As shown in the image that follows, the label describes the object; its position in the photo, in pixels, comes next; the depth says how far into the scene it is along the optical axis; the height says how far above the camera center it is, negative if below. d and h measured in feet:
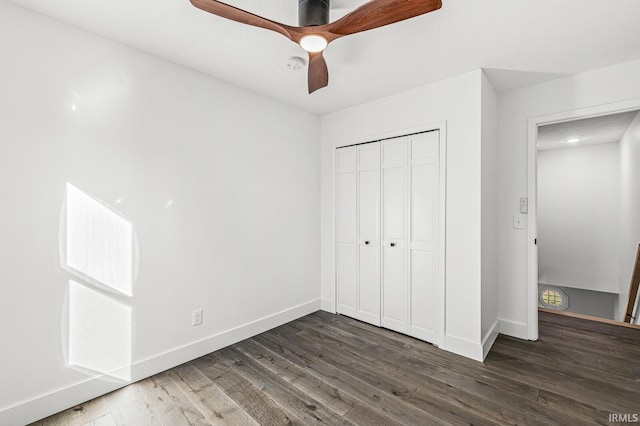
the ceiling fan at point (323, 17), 4.32 +3.08
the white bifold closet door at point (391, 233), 9.21 -0.68
